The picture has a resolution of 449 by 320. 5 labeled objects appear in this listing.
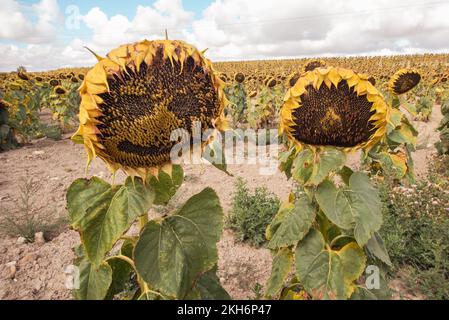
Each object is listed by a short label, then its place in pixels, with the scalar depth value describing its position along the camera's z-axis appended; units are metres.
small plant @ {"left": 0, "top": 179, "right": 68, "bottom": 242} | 3.62
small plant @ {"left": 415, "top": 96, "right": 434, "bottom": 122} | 10.60
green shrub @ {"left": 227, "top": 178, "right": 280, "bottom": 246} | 3.48
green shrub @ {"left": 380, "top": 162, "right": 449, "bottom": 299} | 2.65
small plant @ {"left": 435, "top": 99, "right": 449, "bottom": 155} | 5.68
